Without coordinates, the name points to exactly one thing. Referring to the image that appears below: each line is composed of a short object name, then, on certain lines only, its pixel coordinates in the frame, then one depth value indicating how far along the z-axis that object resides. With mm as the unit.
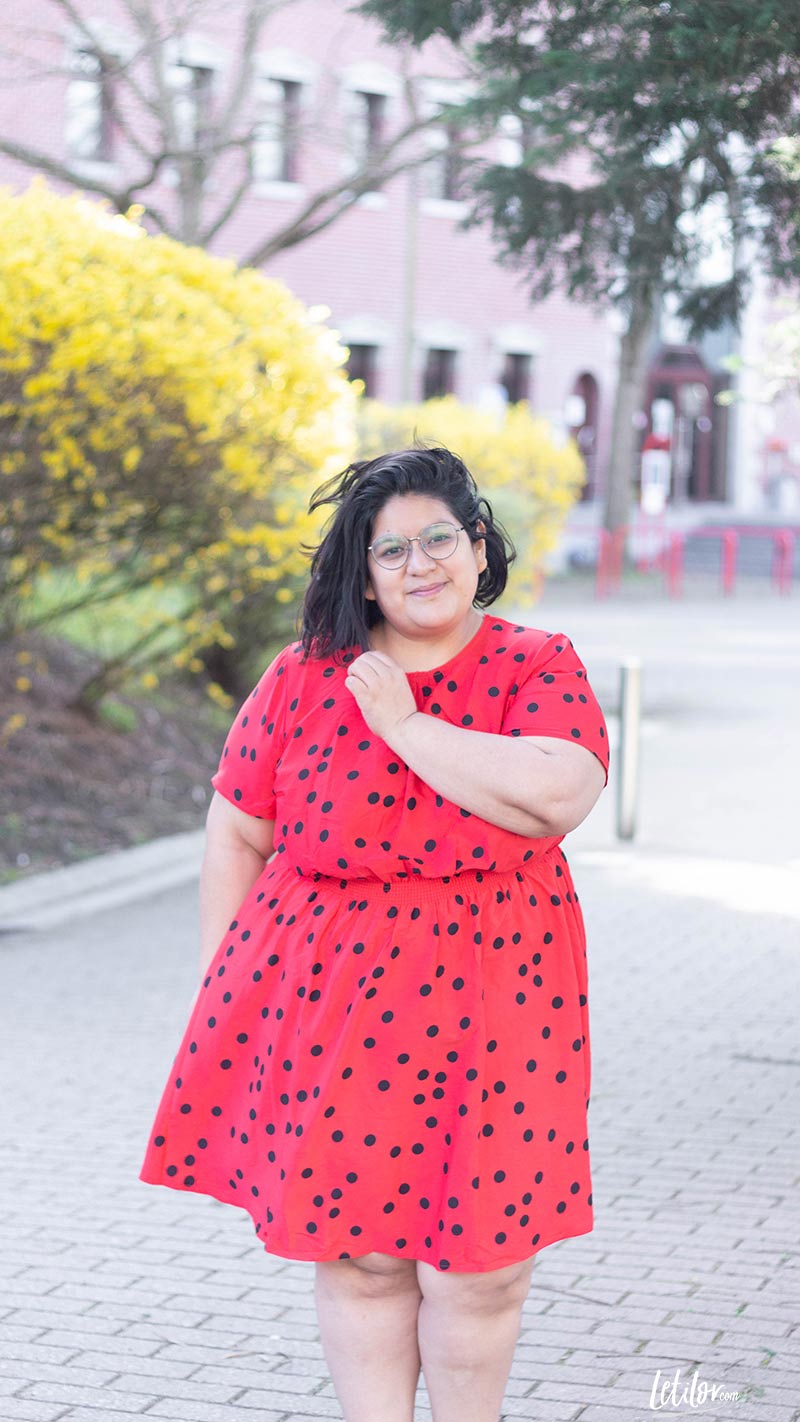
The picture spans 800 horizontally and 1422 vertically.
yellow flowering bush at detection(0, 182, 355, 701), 9203
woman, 2902
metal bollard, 10609
